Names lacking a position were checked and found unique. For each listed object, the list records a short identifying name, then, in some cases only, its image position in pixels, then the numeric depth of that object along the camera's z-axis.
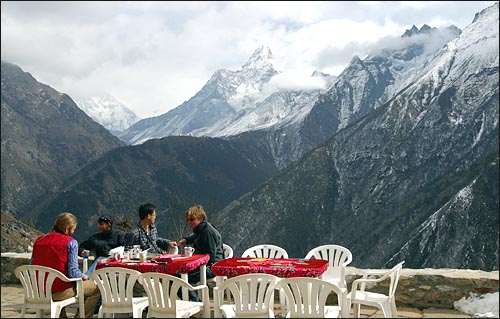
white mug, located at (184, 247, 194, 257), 7.70
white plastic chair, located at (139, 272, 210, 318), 6.09
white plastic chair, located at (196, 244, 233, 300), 9.24
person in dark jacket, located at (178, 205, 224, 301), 7.98
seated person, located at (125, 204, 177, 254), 8.18
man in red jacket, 6.69
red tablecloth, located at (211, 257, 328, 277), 6.83
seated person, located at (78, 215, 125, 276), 8.39
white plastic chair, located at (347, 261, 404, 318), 6.46
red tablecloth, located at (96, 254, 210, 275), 7.11
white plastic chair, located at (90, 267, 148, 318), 6.38
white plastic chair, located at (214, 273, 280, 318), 5.74
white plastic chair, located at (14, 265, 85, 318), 6.51
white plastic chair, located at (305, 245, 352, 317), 8.36
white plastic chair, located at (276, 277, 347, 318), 5.69
